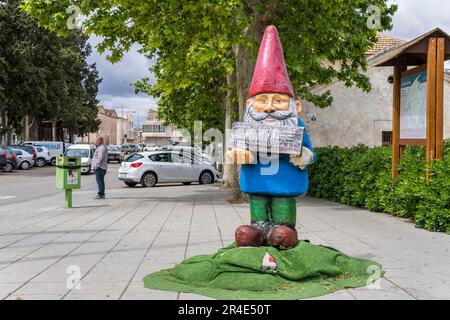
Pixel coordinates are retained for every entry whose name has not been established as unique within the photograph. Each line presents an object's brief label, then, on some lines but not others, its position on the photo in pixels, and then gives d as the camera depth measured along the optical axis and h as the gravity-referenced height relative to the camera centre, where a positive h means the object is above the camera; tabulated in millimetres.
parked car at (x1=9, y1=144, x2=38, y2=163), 38609 +42
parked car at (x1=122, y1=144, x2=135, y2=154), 66625 -70
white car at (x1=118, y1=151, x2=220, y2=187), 22844 -881
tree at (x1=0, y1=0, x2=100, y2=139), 37500 +5824
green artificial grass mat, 5273 -1337
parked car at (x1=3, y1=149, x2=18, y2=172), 33906 -804
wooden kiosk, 10273 +1141
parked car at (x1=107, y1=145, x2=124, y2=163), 52125 -543
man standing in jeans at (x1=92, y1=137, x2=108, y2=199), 15734 -370
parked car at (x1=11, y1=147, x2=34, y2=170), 37000 -716
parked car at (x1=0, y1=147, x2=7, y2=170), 32531 -544
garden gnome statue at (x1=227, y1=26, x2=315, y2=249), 6031 -262
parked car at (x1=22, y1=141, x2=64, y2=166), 43688 +128
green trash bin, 13664 -660
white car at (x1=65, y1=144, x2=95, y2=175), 32719 -281
